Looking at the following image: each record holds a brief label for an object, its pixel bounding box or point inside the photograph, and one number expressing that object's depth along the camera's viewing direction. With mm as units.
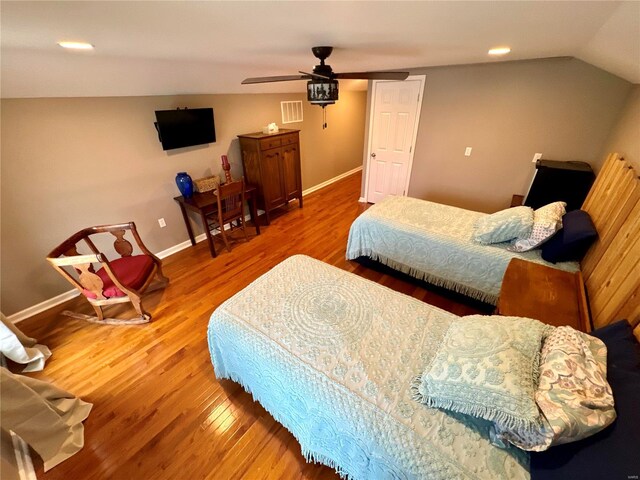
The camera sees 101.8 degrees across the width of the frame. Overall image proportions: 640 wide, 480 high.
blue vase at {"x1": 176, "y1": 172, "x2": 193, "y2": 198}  3068
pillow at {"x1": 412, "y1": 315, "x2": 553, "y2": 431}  913
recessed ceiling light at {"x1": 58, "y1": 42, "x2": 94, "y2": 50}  1432
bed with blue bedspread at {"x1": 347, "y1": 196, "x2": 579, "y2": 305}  2168
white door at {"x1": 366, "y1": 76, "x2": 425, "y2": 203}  3611
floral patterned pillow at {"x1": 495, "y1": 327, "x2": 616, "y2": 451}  802
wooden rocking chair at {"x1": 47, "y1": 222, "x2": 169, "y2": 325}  1965
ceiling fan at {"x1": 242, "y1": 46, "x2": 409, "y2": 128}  1714
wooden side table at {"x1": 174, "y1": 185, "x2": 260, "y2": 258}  3004
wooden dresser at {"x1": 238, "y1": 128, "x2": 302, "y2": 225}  3557
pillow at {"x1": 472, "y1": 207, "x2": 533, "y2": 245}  2053
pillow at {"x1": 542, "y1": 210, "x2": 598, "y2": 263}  1744
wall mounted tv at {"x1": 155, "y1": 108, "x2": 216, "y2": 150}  2781
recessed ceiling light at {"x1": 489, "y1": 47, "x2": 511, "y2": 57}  1993
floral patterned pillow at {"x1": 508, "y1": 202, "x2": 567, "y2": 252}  1950
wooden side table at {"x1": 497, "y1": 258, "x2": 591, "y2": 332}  1446
